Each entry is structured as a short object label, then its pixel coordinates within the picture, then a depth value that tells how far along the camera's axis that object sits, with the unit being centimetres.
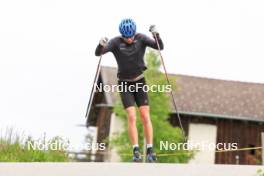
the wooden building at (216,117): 4291
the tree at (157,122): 3281
